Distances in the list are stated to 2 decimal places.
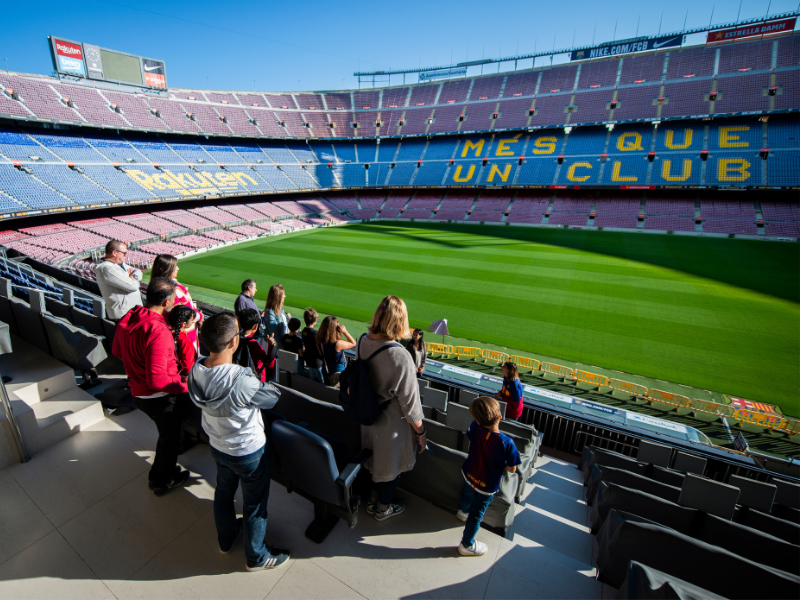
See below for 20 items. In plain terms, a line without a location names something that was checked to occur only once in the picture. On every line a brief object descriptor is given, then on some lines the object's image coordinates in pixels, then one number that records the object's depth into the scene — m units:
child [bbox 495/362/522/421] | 5.48
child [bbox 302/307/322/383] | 4.73
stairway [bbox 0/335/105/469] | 3.59
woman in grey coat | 2.58
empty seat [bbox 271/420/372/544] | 2.57
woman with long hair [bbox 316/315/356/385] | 4.42
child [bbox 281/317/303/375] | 4.94
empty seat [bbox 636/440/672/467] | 4.77
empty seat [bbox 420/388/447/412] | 5.36
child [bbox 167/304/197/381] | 3.38
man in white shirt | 4.82
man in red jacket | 3.08
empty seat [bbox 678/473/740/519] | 2.94
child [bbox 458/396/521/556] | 2.70
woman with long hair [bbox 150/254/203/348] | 4.45
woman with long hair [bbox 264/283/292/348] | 5.55
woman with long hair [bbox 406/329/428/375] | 5.97
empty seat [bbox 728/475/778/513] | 3.77
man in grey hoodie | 2.32
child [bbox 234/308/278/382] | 3.30
